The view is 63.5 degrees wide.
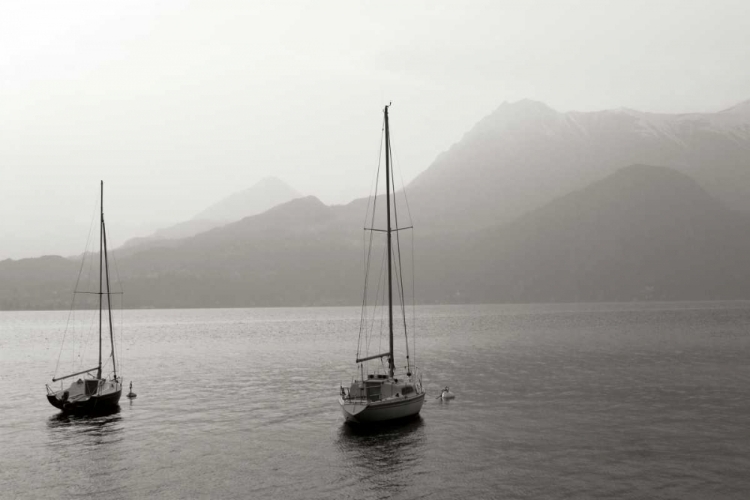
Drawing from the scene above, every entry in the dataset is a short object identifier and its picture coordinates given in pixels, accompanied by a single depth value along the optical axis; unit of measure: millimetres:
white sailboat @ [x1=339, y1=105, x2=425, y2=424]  46062
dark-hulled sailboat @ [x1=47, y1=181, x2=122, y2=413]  54625
